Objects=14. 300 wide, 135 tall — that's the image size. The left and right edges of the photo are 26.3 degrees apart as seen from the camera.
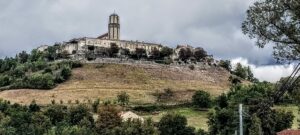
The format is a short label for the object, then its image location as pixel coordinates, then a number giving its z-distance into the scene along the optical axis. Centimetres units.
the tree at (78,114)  15275
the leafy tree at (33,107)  17525
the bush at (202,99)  18588
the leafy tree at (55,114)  15488
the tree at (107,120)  14226
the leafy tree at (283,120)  12500
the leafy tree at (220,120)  12950
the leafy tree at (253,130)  9001
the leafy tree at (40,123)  13588
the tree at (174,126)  13888
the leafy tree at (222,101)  17875
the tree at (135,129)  13038
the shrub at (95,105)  17420
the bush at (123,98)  18576
